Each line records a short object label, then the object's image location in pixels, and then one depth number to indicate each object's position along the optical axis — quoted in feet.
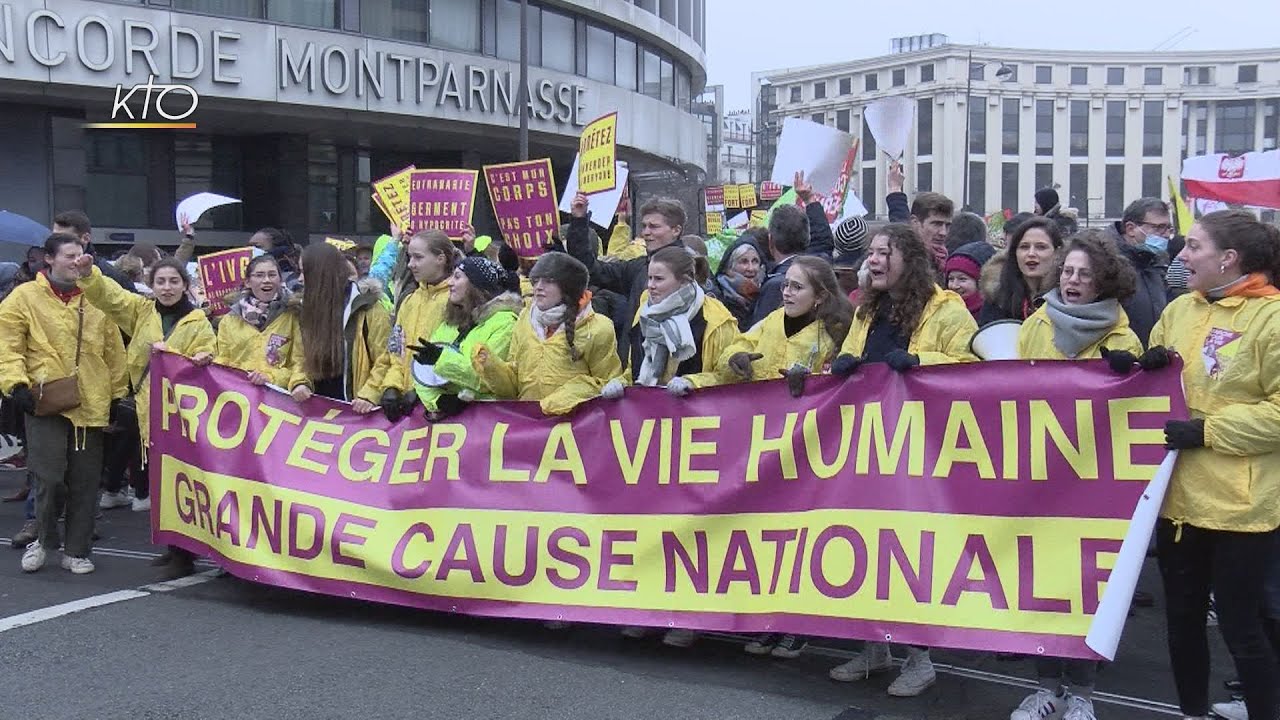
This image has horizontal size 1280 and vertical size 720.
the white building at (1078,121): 349.00
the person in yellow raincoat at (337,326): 21.59
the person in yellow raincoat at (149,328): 22.86
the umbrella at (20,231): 38.83
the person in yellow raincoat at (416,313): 20.59
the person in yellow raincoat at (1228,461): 13.16
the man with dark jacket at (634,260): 22.20
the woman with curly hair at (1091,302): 14.73
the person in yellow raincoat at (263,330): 21.80
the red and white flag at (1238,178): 28.91
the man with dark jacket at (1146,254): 18.78
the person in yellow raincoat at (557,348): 18.58
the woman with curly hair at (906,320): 16.29
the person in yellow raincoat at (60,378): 22.81
